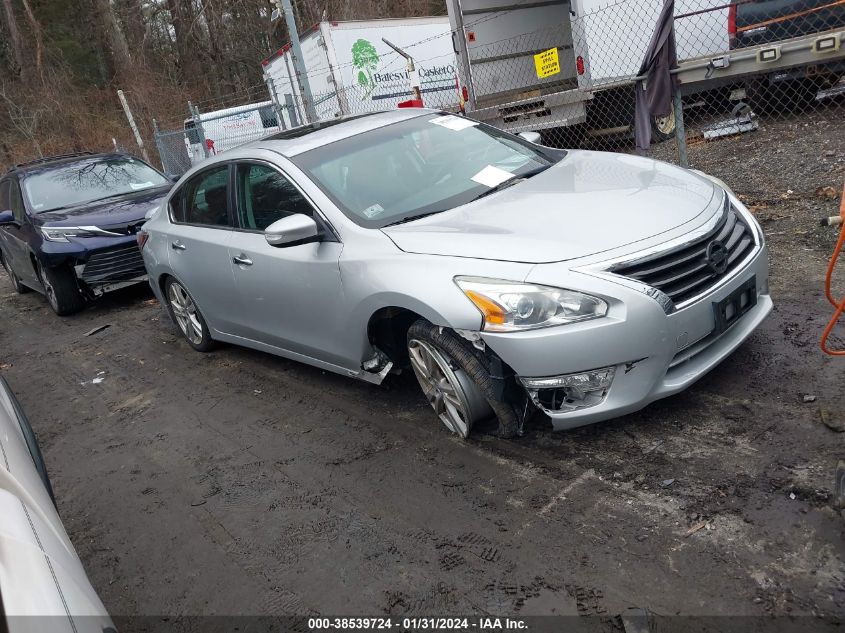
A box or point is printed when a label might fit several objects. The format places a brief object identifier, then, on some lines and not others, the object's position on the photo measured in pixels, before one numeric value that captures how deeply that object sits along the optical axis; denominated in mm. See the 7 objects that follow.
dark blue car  7699
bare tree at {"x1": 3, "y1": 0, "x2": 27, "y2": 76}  28609
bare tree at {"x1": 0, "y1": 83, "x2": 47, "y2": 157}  26112
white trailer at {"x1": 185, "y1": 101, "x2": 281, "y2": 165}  16266
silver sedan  3025
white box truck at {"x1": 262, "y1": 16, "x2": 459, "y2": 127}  15117
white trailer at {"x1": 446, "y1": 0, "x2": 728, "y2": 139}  9109
